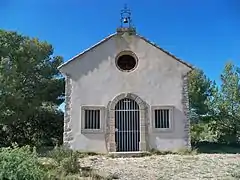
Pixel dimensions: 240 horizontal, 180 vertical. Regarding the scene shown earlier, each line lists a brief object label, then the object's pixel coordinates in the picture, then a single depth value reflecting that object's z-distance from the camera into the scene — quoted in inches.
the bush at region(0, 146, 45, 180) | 186.1
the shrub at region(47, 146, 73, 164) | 287.2
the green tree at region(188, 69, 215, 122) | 584.4
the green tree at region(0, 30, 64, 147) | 413.5
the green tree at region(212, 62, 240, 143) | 565.3
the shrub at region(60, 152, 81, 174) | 267.9
